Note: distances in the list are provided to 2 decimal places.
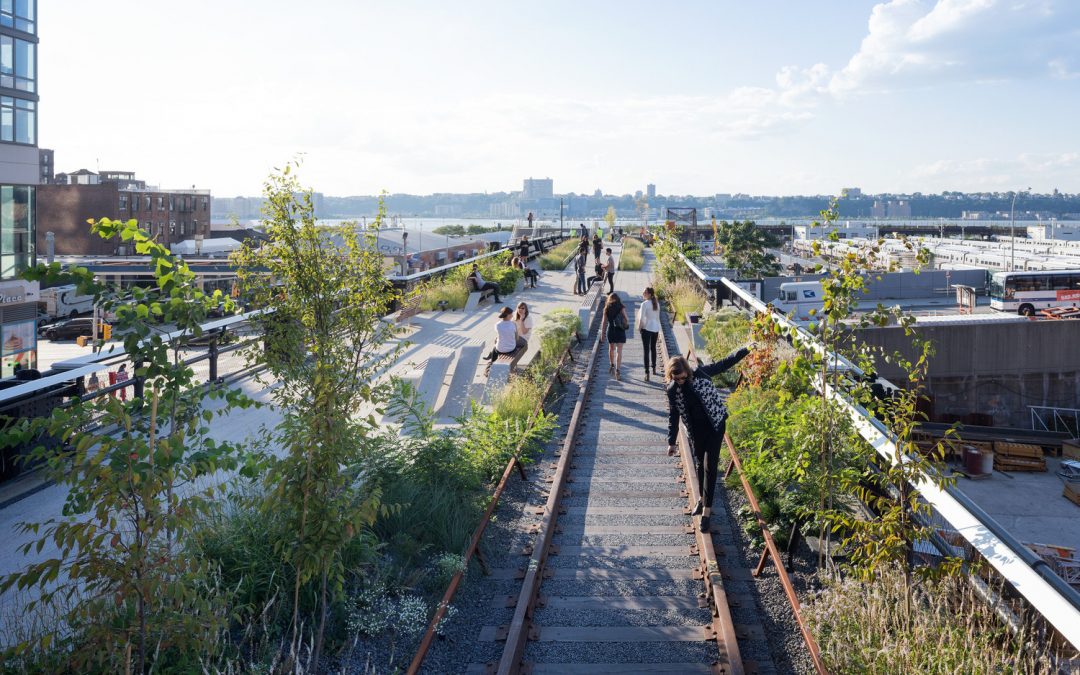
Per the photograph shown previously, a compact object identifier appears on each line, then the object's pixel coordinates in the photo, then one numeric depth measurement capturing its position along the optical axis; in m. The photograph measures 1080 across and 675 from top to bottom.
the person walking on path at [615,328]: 15.68
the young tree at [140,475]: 4.11
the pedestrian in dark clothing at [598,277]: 31.78
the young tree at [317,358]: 5.57
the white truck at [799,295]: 47.06
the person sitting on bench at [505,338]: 15.13
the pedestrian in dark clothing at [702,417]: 8.39
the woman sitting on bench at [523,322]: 16.55
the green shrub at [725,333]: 15.51
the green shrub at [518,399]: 12.50
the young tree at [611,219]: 94.19
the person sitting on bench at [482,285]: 27.67
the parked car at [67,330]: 47.81
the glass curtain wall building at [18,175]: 29.66
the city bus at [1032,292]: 48.94
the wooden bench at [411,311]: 21.77
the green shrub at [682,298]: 23.61
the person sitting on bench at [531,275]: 33.97
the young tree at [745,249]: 62.19
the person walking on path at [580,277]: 31.22
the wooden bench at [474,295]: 26.06
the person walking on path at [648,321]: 15.67
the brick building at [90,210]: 89.00
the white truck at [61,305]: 55.06
